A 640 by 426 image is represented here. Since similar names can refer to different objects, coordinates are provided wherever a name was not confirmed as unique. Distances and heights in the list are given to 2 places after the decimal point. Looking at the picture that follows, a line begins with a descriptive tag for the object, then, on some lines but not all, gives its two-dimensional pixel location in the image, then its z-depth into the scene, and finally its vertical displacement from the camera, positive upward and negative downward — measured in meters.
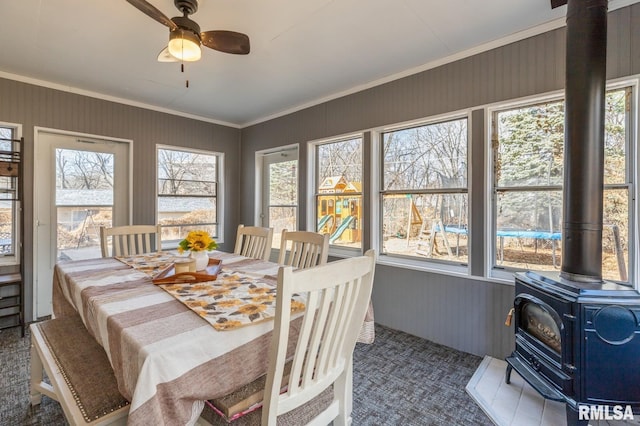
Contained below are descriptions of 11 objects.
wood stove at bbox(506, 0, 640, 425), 1.47 -0.43
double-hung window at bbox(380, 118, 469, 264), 2.63 +0.22
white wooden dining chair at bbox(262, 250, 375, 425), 0.88 -0.42
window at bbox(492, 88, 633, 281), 1.93 +0.22
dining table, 0.86 -0.43
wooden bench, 1.05 -0.68
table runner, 1.11 -0.38
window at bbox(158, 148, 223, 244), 4.04 +0.33
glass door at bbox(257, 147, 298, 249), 4.11 +0.35
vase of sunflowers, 1.80 -0.20
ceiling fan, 1.72 +1.09
